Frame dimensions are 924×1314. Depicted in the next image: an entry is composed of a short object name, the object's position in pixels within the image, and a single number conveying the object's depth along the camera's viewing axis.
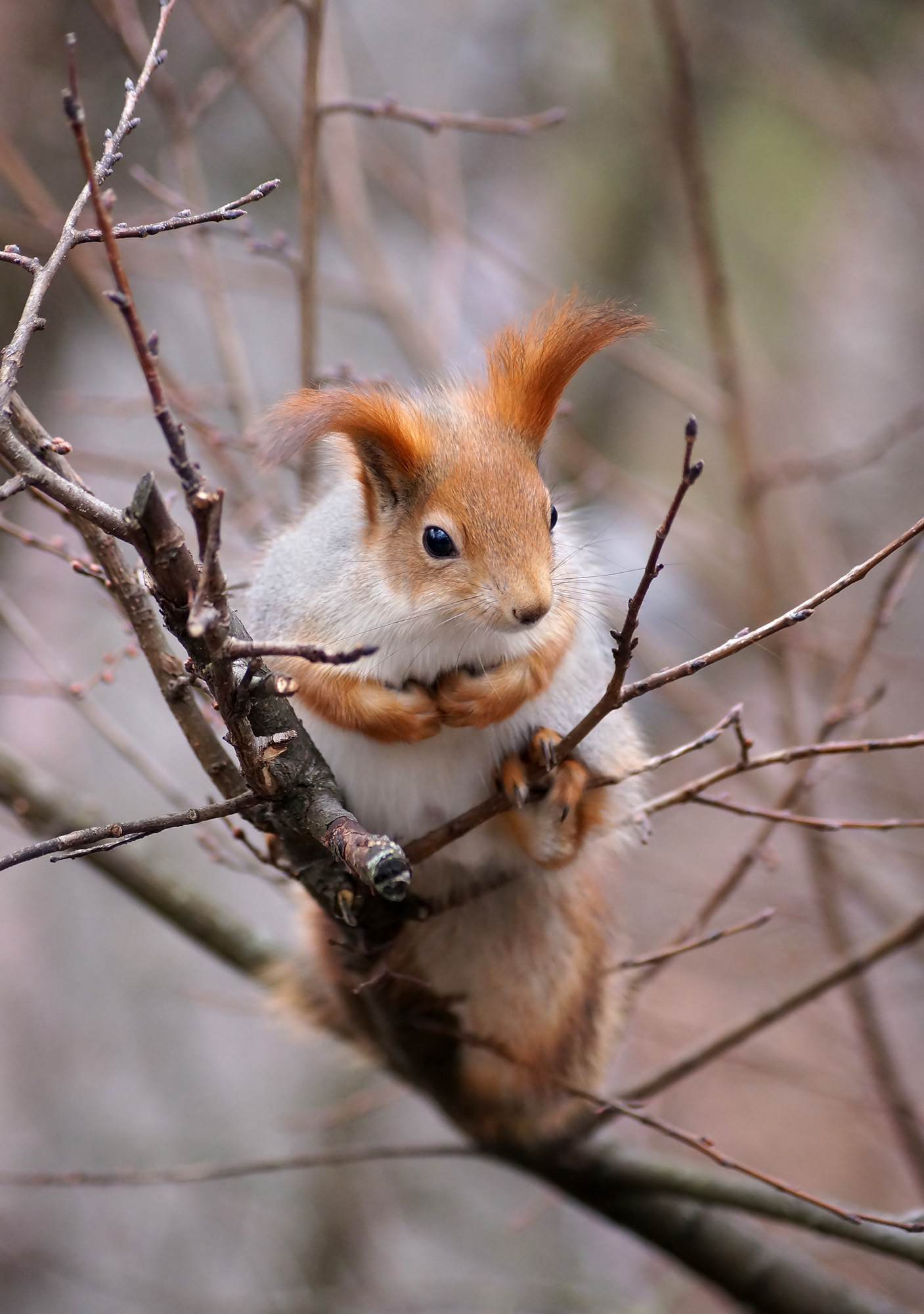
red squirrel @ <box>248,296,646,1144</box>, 3.52
